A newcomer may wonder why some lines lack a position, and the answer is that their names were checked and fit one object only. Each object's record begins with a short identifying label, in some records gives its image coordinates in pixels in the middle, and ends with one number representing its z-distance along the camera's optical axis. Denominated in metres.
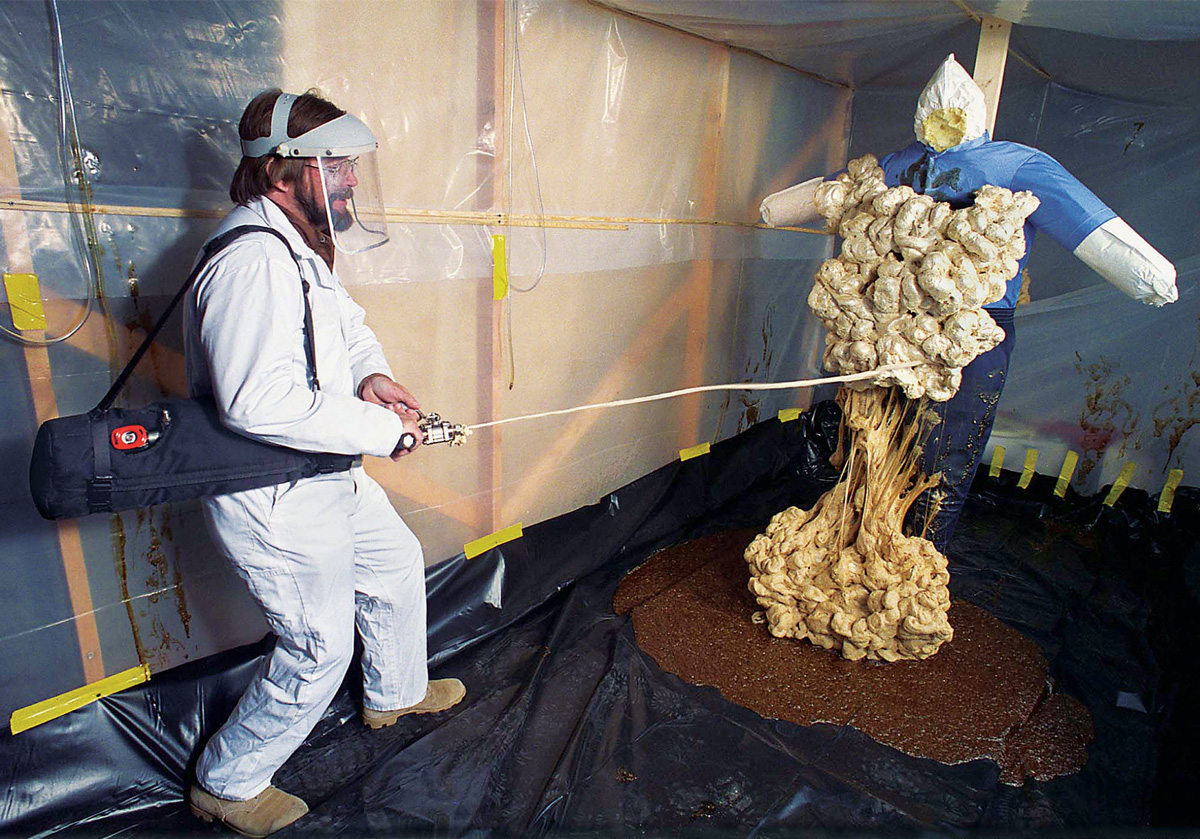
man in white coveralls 1.30
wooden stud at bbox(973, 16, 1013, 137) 2.12
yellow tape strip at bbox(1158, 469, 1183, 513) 3.08
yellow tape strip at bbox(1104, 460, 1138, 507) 3.21
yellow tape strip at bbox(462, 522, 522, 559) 2.48
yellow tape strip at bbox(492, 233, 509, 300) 2.30
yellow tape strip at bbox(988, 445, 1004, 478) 3.50
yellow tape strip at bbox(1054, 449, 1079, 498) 3.37
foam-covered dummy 1.86
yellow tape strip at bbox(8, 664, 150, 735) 1.65
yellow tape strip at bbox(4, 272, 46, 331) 1.50
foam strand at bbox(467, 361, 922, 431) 1.95
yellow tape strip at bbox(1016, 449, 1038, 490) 3.45
